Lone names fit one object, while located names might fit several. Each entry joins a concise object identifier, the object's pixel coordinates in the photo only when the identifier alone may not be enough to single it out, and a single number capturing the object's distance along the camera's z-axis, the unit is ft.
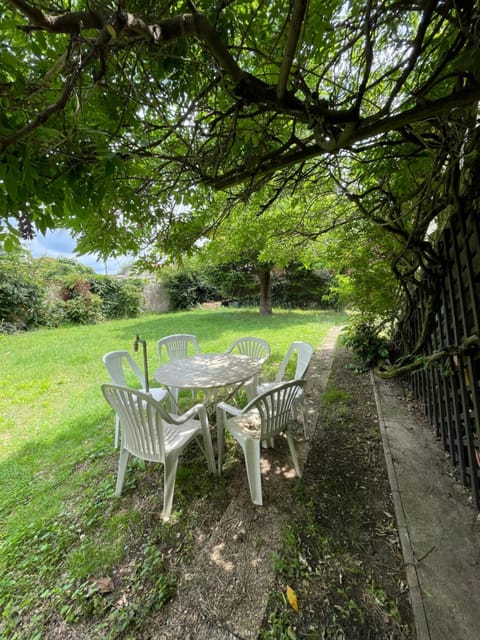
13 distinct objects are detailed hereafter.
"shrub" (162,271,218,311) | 40.24
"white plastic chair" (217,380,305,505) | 5.74
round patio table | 7.03
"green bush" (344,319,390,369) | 12.91
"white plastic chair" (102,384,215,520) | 5.35
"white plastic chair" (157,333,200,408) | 11.39
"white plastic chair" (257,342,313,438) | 7.91
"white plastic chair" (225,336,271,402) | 10.98
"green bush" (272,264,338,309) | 37.81
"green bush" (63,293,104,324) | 30.35
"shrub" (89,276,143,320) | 33.96
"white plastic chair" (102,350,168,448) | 8.02
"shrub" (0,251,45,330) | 24.62
